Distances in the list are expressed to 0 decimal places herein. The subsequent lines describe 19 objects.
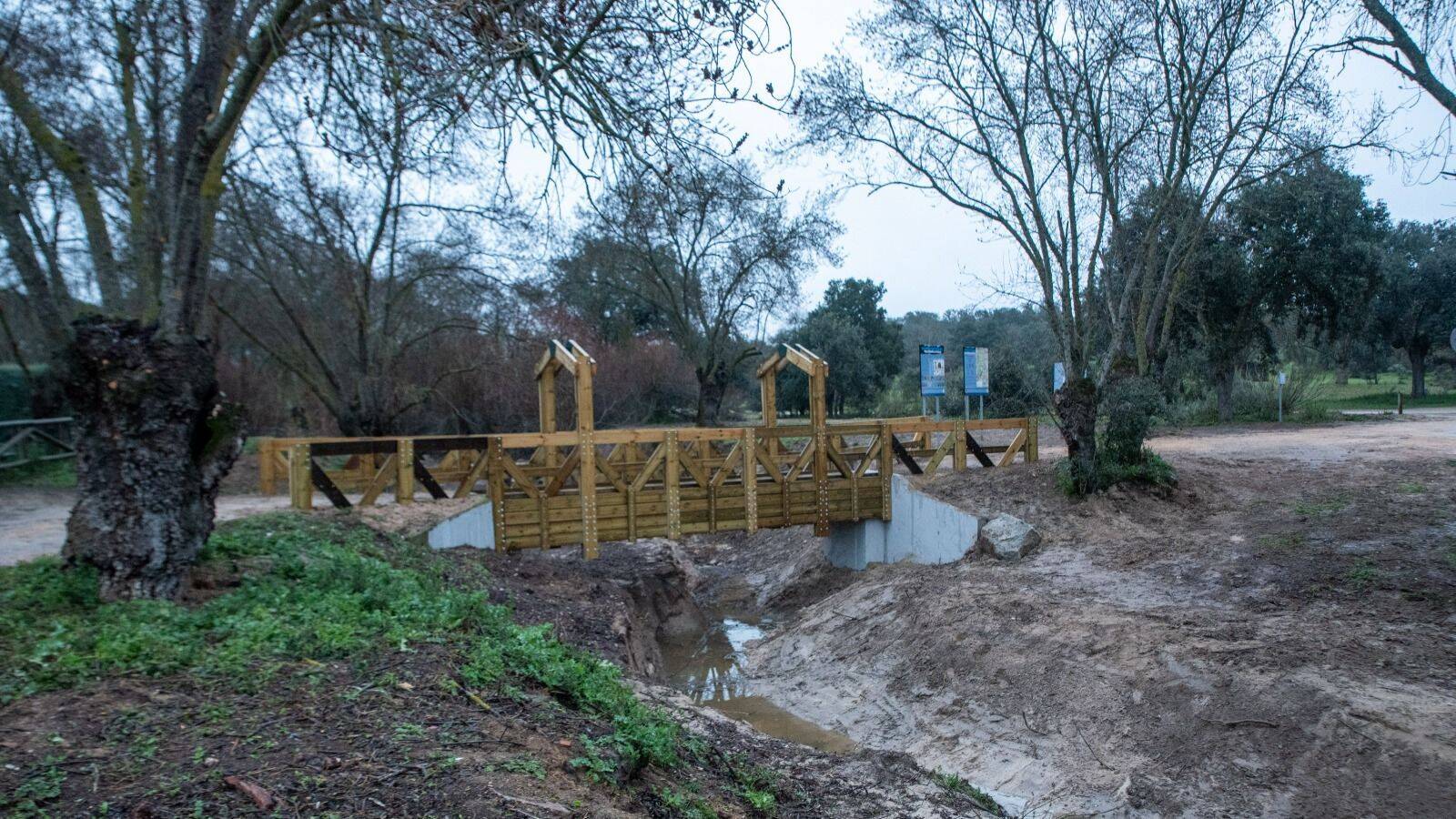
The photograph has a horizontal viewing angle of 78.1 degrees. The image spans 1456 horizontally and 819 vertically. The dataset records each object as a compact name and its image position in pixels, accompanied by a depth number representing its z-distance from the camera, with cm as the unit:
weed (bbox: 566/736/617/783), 389
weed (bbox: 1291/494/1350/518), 1020
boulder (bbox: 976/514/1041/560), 1105
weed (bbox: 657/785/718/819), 402
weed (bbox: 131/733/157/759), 333
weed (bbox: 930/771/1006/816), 579
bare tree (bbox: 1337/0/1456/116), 672
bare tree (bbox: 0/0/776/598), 479
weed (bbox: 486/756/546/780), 359
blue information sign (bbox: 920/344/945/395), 1508
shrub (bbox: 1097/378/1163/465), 1146
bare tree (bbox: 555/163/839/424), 2356
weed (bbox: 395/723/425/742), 371
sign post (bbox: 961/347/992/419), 1530
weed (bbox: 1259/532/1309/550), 923
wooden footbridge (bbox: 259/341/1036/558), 1105
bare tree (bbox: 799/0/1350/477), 1134
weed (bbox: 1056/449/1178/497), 1172
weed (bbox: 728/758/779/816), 459
